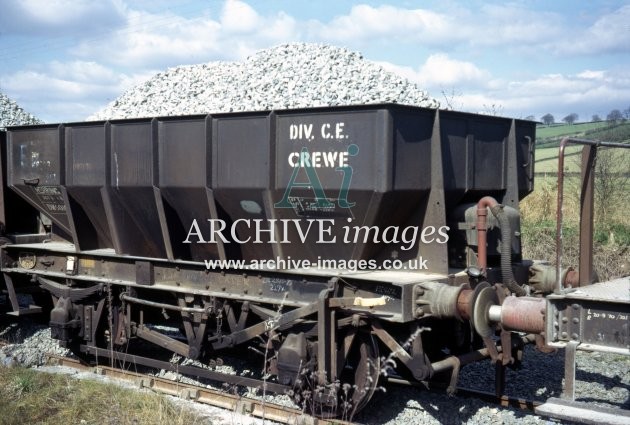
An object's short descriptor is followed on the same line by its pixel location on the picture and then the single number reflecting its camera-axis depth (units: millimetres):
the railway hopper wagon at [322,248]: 5957
